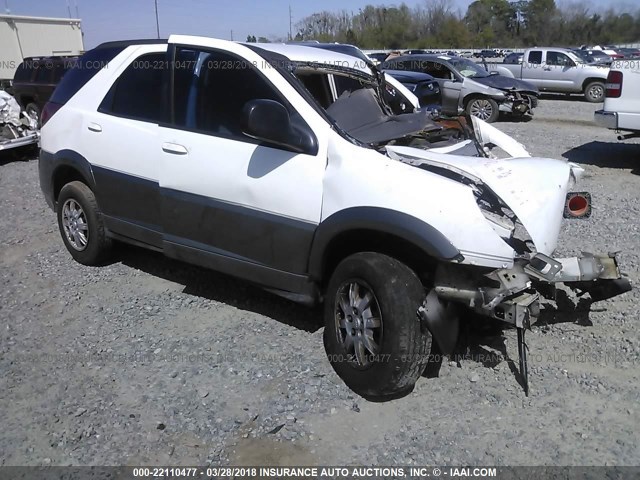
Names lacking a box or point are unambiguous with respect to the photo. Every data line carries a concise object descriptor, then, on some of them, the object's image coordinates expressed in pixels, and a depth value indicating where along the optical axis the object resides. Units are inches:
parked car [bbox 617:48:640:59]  1197.7
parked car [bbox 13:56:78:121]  530.3
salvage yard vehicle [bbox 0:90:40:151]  426.6
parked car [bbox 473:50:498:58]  1631.6
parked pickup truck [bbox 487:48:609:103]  753.0
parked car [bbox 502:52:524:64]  871.1
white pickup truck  332.5
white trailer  972.6
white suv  120.6
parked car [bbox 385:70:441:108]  537.6
